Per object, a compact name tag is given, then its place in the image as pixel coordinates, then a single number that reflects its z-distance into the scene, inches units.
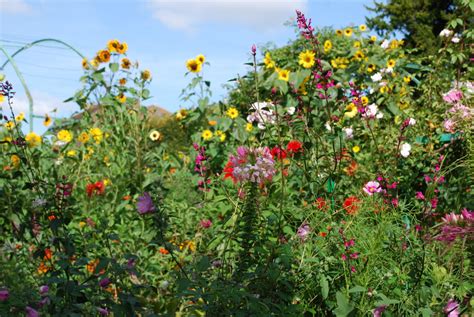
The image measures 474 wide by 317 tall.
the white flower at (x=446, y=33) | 203.3
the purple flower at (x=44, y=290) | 95.2
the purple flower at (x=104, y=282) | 98.7
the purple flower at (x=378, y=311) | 91.7
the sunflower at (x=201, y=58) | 215.2
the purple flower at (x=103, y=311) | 94.6
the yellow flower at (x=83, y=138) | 212.4
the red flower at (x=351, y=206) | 109.7
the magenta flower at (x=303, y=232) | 104.6
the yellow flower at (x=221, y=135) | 196.7
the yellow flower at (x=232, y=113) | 198.7
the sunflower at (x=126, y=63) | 223.0
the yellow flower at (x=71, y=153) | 210.3
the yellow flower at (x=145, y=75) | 217.5
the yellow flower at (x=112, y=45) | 226.8
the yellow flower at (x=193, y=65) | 214.7
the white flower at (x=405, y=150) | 160.2
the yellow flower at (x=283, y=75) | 188.2
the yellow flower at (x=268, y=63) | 201.6
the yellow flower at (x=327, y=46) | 229.8
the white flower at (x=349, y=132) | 175.5
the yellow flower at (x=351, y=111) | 186.7
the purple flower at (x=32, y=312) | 87.2
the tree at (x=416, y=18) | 662.5
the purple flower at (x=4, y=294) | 88.4
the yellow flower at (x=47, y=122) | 263.7
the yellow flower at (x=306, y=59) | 178.4
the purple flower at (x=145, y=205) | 92.7
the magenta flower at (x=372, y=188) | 119.0
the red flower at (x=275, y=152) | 117.0
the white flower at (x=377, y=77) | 201.9
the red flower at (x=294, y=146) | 117.1
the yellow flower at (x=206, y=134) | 198.4
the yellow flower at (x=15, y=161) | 178.2
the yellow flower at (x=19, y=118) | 205.0
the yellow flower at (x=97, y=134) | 208.8
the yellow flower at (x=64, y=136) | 216.7
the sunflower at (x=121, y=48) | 227.9
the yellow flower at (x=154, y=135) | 241.9
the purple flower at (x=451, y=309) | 95.3
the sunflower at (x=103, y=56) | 226.2
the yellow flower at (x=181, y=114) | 227.6
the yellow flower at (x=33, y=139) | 194.2
